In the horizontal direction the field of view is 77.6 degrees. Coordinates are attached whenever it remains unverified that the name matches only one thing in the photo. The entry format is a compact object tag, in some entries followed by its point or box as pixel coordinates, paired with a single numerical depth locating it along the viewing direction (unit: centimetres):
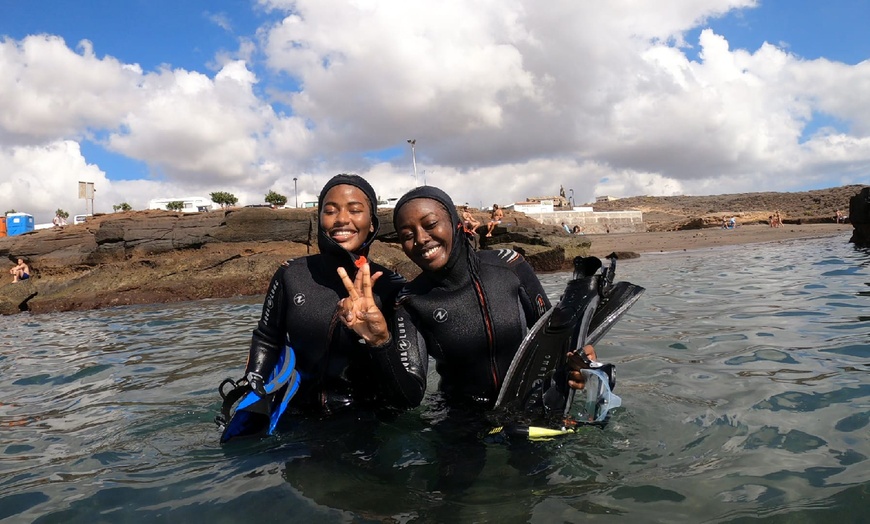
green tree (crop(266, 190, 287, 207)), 4784
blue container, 3045
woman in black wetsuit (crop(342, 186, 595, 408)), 295
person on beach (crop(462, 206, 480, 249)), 1038
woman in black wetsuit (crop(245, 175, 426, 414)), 332
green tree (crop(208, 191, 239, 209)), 5062
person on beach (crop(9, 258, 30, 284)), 1684
